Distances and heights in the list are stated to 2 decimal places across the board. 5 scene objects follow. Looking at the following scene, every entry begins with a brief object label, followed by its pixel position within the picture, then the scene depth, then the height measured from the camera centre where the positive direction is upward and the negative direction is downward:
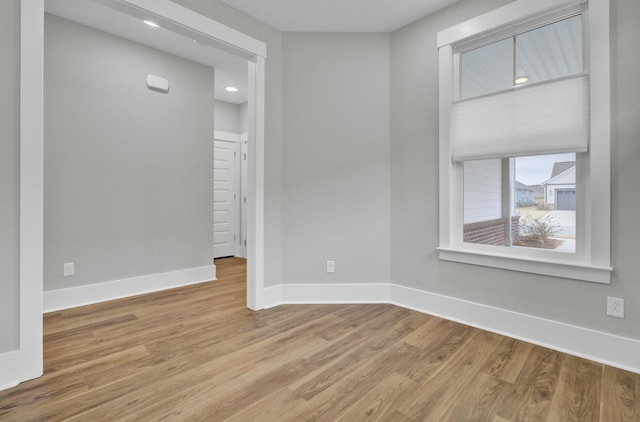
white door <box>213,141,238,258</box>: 5.46 +0.19
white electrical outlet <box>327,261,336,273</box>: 3.12 -0.55
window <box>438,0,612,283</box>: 2.03 +0.53
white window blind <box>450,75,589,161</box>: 2.10 +0.66
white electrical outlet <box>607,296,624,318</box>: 1.96 -0.60
